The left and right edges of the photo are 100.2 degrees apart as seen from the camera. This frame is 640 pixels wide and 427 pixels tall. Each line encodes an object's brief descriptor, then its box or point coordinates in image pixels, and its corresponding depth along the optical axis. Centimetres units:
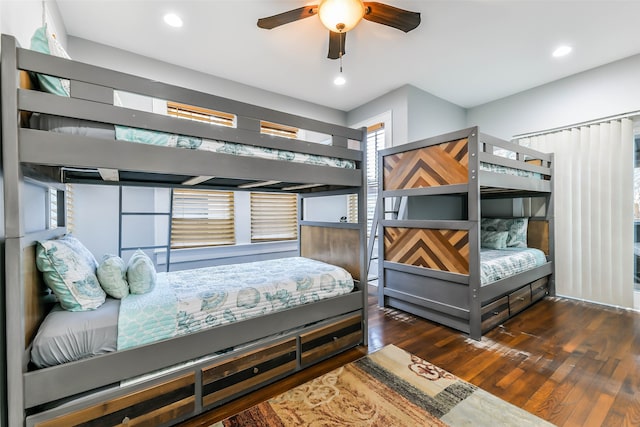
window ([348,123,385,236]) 404
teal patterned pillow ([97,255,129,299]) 150
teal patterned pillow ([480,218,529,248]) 360
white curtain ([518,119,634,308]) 298
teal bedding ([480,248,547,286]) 252
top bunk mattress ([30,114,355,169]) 116
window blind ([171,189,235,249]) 319
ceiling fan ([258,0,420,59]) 181
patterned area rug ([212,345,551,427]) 142
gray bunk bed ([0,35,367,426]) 108
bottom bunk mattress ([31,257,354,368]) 120
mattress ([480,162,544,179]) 248
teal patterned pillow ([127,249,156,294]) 159
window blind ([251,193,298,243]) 381
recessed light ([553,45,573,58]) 274
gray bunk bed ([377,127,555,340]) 236
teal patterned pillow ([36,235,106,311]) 128
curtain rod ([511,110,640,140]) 291
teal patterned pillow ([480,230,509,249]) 358
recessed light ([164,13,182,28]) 231
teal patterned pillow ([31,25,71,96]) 122
